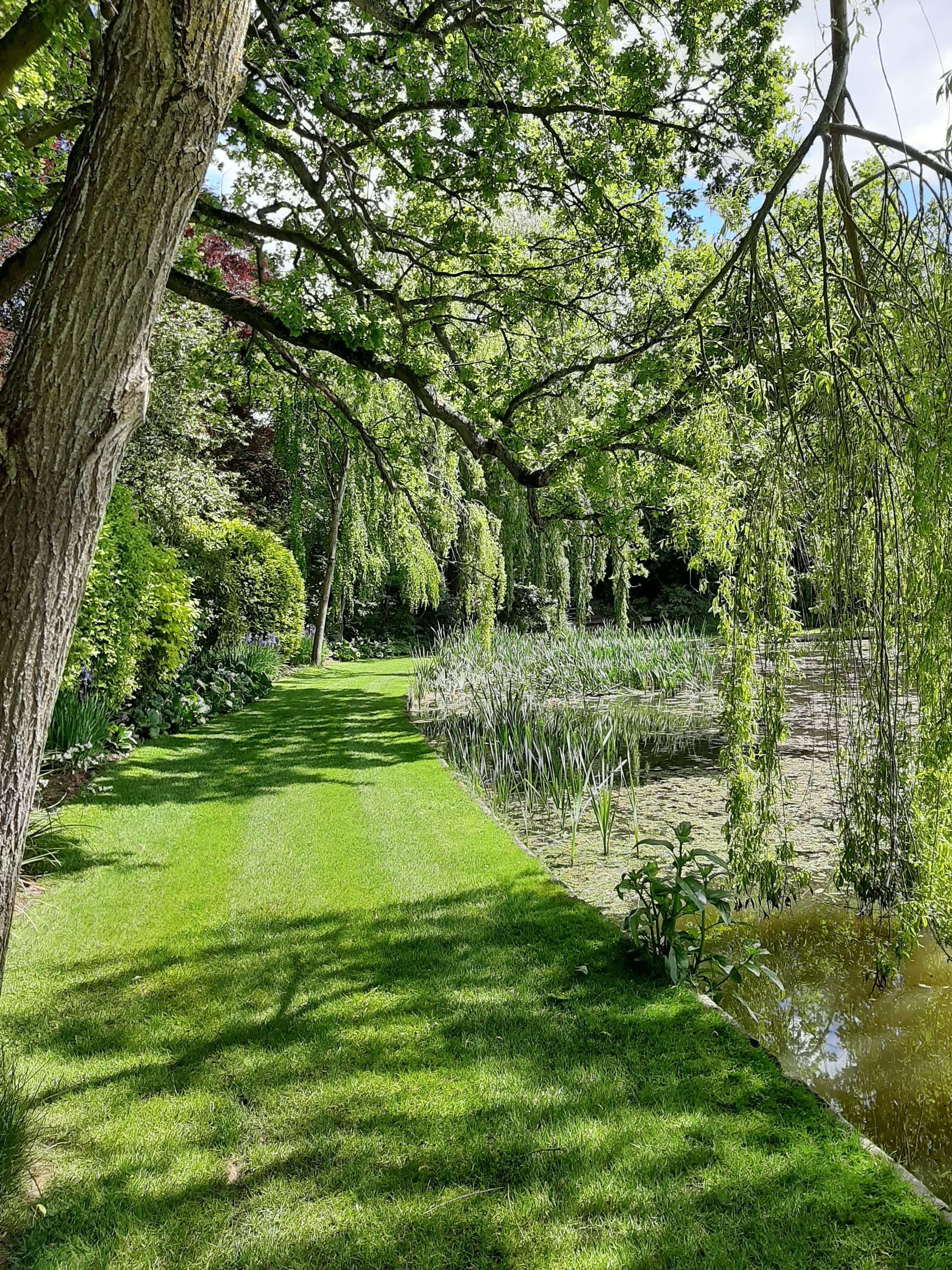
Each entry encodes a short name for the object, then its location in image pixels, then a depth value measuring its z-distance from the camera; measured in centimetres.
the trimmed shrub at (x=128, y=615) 557
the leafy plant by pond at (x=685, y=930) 289
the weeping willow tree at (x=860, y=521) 238
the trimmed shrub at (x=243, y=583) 987
